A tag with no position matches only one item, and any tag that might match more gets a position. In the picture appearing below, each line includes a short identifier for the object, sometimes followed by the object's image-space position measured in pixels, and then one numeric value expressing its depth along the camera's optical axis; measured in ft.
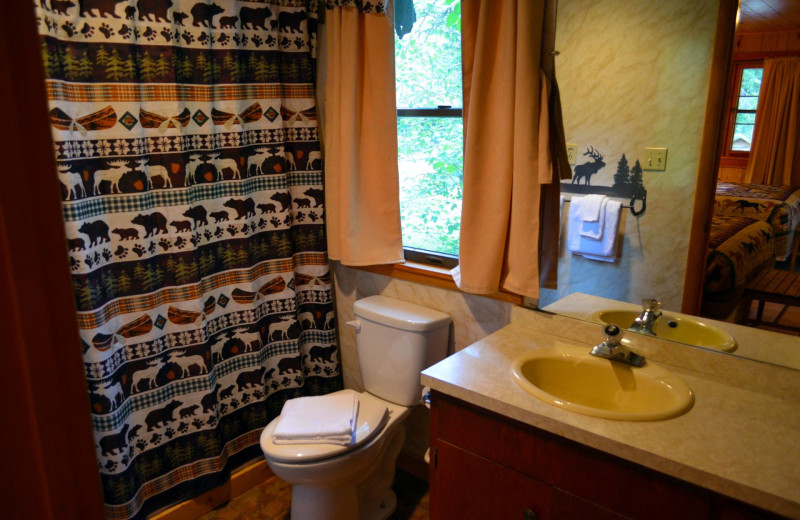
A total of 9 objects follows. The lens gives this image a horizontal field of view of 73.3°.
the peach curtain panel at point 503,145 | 5.51
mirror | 4.96
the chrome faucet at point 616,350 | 5.16
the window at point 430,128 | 7.09
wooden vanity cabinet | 3.90
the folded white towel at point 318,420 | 6.07
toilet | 6.06
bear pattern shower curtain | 5.73
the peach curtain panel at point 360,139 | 6.92
